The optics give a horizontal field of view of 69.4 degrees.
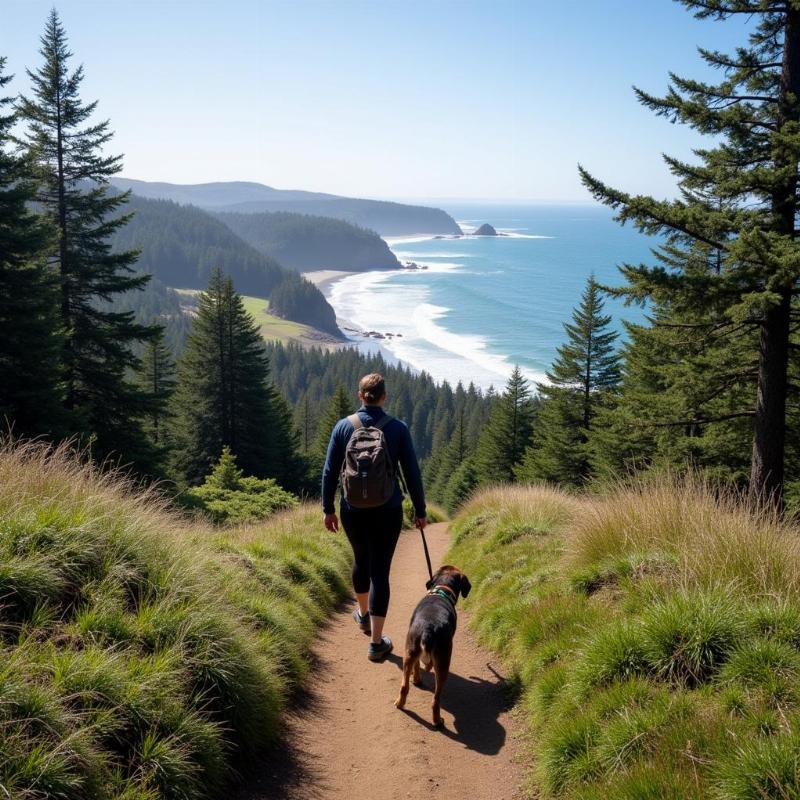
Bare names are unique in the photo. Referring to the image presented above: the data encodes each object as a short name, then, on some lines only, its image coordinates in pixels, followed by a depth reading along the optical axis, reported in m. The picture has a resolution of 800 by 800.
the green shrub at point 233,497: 14.00
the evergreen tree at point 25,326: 14.66
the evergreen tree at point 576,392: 29.55
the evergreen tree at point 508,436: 39.50
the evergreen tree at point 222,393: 32.28
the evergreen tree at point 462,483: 43.94
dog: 4.28
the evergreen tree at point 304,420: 79.25
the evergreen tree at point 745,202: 8.12
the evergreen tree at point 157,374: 36.97
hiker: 4.85
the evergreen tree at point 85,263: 18.73
